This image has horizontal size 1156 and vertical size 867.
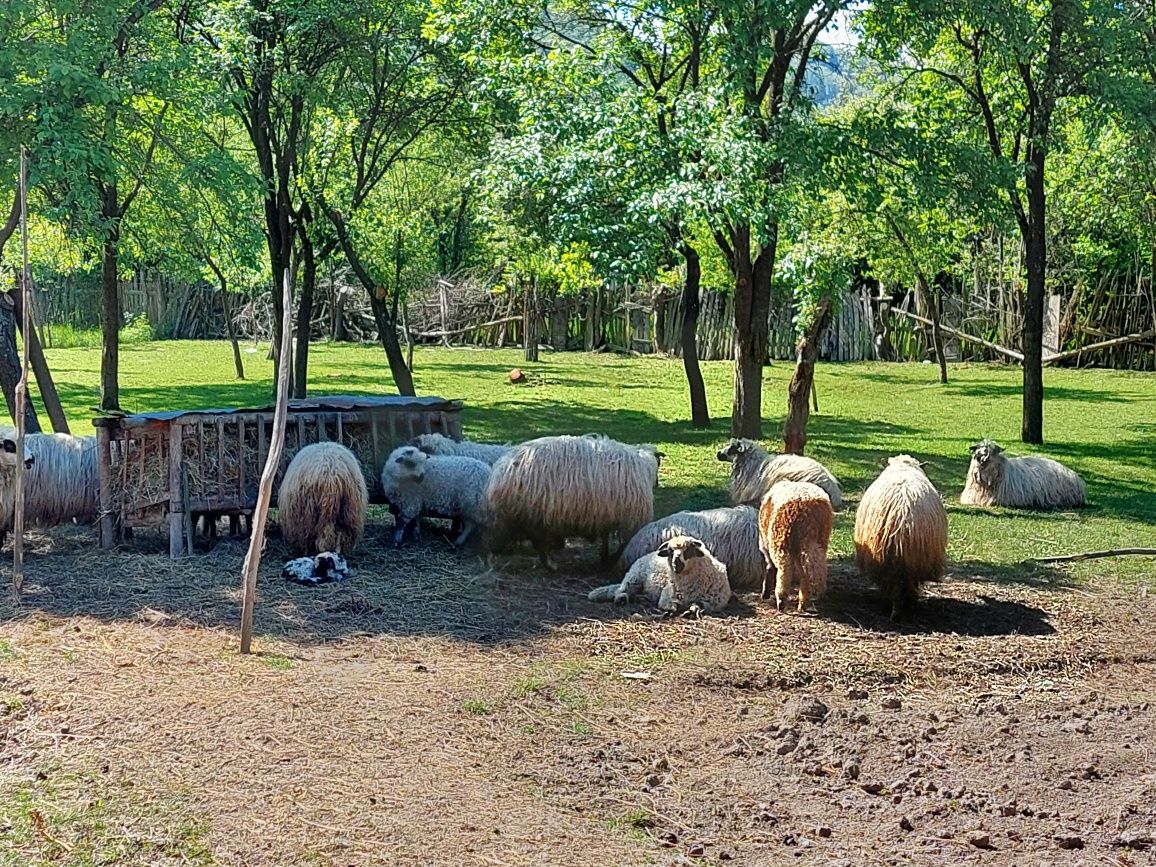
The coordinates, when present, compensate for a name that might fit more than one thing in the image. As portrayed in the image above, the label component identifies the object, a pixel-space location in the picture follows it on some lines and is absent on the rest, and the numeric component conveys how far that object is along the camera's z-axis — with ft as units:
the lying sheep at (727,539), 28.58
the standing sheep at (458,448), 33.73
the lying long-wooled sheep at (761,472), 32.60
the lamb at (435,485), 31.89
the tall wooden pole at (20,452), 26.02
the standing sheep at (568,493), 29.27
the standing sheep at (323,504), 29.55
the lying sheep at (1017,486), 38.55
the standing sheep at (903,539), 25.96
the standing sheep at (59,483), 32.01
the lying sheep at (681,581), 25.66
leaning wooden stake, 21.97
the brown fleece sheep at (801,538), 25.89
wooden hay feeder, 30.91
